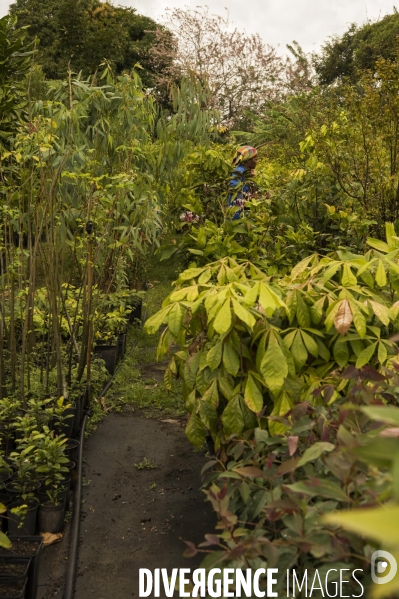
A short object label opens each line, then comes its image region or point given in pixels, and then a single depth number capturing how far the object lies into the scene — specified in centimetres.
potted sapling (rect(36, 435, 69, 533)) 291
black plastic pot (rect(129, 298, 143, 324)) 716
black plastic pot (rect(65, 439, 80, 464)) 342
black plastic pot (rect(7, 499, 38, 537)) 280
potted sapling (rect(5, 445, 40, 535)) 281
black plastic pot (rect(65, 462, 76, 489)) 328
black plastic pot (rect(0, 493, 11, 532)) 283
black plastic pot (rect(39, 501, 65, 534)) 293
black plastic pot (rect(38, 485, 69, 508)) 299
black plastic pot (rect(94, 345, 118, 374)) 539
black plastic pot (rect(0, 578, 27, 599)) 222
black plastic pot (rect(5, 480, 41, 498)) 293
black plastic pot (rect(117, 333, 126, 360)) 587
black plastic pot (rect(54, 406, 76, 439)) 372
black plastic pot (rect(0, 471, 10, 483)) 302
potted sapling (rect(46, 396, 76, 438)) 345
